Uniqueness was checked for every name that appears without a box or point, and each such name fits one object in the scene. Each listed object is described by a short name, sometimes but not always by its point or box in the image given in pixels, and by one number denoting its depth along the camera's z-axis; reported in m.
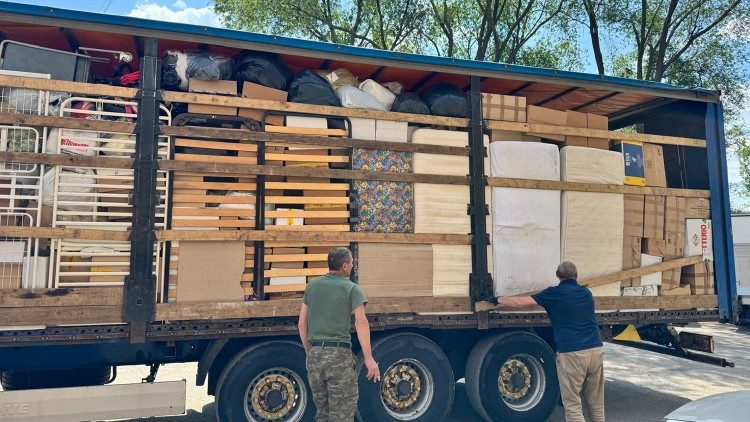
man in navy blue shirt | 5.12
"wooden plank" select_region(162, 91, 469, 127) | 5.09
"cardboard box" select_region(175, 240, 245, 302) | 4.93
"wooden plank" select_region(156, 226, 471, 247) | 4.90
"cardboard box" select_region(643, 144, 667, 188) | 6.75
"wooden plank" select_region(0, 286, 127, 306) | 4.48
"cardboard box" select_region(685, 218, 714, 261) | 6.75
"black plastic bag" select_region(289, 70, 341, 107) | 5.54
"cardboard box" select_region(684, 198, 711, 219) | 6.81
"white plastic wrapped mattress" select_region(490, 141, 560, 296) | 5.97
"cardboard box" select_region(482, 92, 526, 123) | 6.16
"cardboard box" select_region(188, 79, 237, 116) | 5.18
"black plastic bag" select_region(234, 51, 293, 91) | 5.41
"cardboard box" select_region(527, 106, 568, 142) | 6.34
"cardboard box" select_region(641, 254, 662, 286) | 6.55
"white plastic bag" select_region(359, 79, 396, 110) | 5.90
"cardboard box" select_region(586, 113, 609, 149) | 6.61
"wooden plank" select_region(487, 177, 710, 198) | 6.03
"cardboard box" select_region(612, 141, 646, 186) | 6.62
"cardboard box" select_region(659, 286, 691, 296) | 6.64
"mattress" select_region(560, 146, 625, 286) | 6.23
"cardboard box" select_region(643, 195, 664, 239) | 6.61
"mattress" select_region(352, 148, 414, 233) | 5.56
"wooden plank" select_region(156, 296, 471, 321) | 4.89
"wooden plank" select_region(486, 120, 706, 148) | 6.18
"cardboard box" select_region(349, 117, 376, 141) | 5.64
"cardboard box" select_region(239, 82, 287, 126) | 5.34
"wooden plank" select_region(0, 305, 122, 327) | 4.48
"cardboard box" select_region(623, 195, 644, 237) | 6.54
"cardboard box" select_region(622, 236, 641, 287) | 6.52
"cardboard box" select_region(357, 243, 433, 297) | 5.46
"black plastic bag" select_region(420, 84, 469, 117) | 5.99
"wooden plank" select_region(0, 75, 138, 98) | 4.66
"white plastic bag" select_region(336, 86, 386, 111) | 5.68
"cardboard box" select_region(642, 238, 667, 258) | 6.60
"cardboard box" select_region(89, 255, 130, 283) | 4.78
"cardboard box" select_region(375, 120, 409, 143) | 5.72
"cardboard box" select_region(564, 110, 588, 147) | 6.54
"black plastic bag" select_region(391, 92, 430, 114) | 5.91
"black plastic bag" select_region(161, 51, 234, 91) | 5.17
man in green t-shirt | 4.44
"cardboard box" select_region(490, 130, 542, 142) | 6.16
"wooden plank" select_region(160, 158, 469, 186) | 4.98
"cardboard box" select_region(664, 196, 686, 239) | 6.69
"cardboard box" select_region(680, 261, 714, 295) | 6.74
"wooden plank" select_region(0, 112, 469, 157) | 4.64
